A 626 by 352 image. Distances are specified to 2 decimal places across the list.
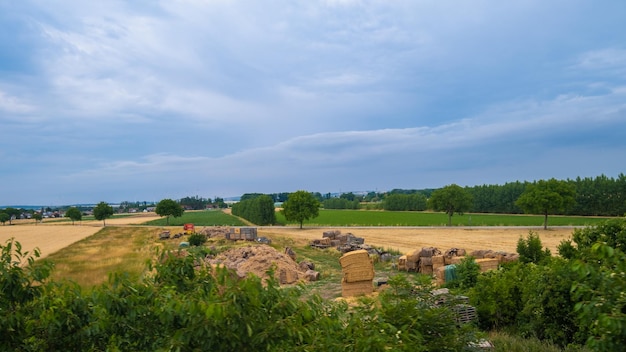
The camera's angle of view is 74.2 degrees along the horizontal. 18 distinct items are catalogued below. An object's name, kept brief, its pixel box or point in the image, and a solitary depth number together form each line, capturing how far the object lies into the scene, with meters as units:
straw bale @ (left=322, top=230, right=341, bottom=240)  42.41
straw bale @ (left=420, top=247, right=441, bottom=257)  24.52
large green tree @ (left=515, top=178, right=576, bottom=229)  50.97
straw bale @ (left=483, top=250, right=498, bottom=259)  24.79
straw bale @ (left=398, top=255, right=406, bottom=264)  25.28
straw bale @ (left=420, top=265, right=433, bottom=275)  23.92
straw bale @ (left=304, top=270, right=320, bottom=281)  22.45
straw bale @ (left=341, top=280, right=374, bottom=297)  17.03
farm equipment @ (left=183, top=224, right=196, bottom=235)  52.59
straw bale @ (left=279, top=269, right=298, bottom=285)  21.47
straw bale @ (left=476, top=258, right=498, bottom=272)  19.14
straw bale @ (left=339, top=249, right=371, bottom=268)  17.09
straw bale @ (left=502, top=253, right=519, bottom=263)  22.89
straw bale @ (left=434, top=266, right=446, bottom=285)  17.67
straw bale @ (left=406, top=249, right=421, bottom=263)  24.59
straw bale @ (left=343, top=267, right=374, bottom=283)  16.91
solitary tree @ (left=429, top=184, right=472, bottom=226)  60.06
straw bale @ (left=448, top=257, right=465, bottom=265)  23.20
